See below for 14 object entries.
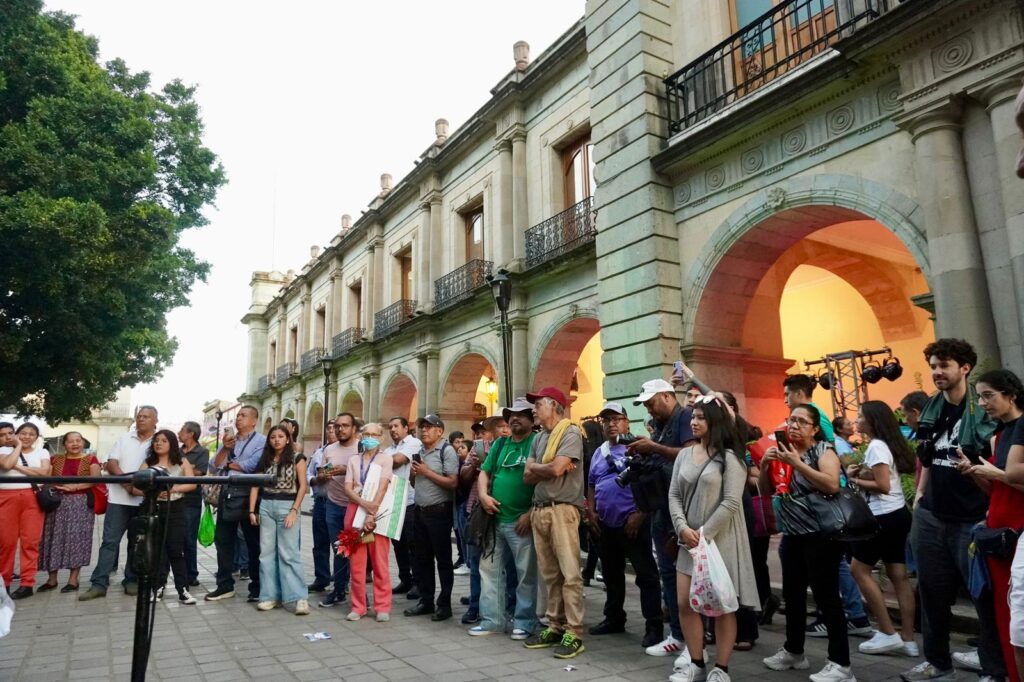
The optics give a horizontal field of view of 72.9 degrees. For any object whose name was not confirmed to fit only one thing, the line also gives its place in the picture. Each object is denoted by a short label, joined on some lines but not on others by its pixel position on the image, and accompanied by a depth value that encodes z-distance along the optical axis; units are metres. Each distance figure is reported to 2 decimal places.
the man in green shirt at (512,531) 5.41
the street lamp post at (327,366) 21.78
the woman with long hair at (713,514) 4.06
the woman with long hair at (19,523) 7.24
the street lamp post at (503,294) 11.36
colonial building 6.41
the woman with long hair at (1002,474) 3.29
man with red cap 5.08
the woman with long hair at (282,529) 6.58
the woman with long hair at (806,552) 4.10
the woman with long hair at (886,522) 4.73
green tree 11.74
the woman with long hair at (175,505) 6.98
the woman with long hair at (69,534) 7.76
